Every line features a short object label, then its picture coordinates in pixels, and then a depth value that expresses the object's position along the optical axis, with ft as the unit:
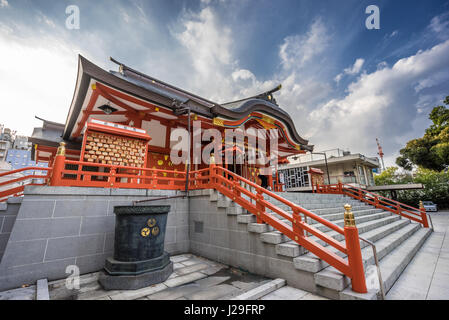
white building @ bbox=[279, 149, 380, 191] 83.51
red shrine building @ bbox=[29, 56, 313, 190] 19.70
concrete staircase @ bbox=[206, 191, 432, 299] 10.24
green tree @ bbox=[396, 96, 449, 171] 54.75
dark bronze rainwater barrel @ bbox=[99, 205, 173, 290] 12.44
